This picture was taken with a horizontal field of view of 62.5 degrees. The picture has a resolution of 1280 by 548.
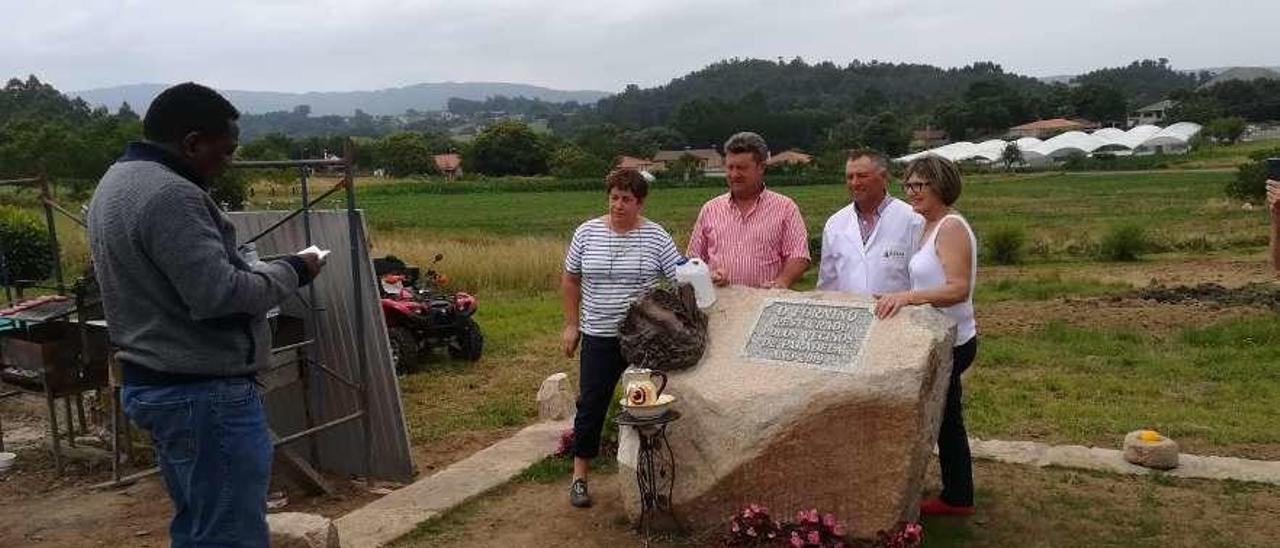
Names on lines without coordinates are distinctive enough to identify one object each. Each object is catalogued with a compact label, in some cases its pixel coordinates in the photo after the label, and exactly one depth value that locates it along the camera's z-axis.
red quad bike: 8.74
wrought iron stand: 4.14
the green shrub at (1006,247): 17.36
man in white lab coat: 4.29
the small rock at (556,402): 6.70
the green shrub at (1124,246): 17.28
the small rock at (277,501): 5.26
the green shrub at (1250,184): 25.33
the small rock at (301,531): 3.95
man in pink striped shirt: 4.51
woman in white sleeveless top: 4.09
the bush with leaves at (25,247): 12.27
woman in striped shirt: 4.48
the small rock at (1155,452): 5.13
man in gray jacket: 2.55
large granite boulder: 3.96
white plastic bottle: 4.45
